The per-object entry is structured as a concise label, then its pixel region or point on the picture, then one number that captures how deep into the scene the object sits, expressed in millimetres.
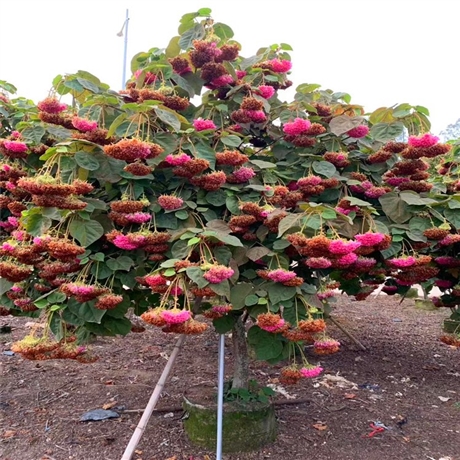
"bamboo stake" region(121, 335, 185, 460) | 2393
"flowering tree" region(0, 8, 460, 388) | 2156
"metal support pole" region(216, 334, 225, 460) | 2673
